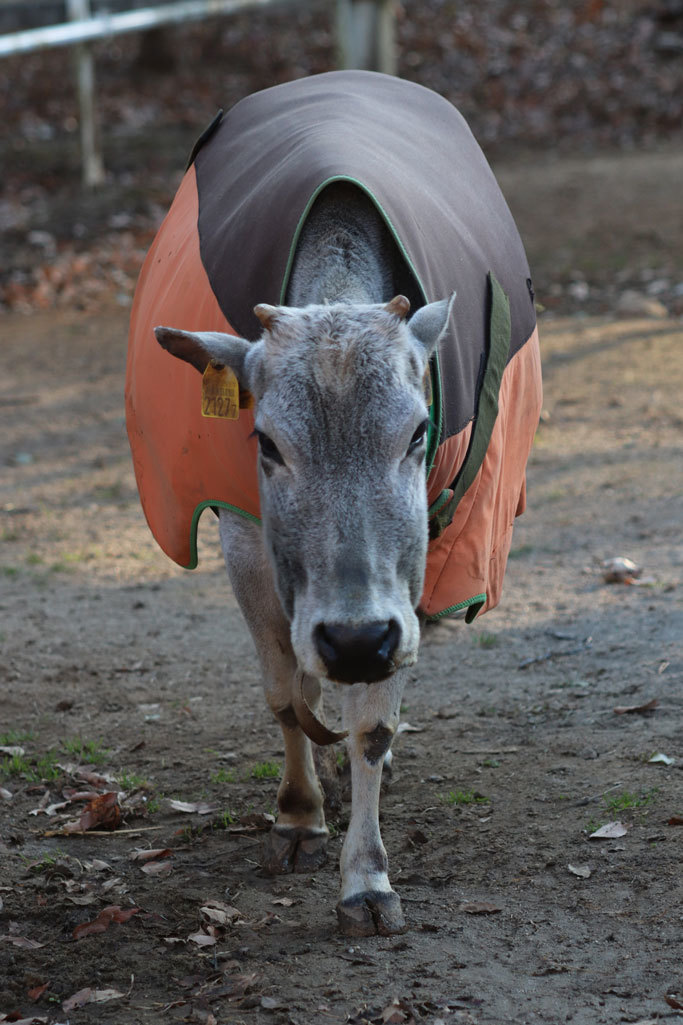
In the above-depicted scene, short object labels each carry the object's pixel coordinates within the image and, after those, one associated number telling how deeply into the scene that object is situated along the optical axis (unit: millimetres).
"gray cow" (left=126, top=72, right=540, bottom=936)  5918
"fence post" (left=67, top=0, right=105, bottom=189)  25734
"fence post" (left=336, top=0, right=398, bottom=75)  24437
